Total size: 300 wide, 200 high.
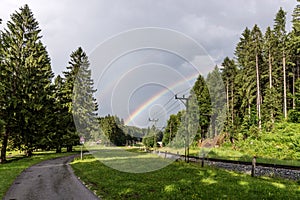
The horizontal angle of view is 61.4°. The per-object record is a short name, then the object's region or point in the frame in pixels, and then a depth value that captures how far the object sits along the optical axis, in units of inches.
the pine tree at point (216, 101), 2524.0
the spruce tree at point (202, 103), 2496.3
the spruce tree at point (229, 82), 2357.0
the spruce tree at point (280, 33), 1973.3
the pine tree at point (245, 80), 2057.1
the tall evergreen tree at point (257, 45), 1940.3
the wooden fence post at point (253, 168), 682.0
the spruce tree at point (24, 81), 1149.1
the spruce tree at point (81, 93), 1929.1
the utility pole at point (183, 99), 1263.8
